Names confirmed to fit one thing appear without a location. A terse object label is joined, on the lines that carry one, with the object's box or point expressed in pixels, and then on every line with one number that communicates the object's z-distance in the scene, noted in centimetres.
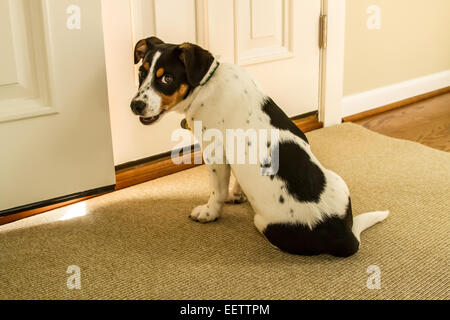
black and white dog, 153
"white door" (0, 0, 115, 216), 172
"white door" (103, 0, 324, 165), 202
